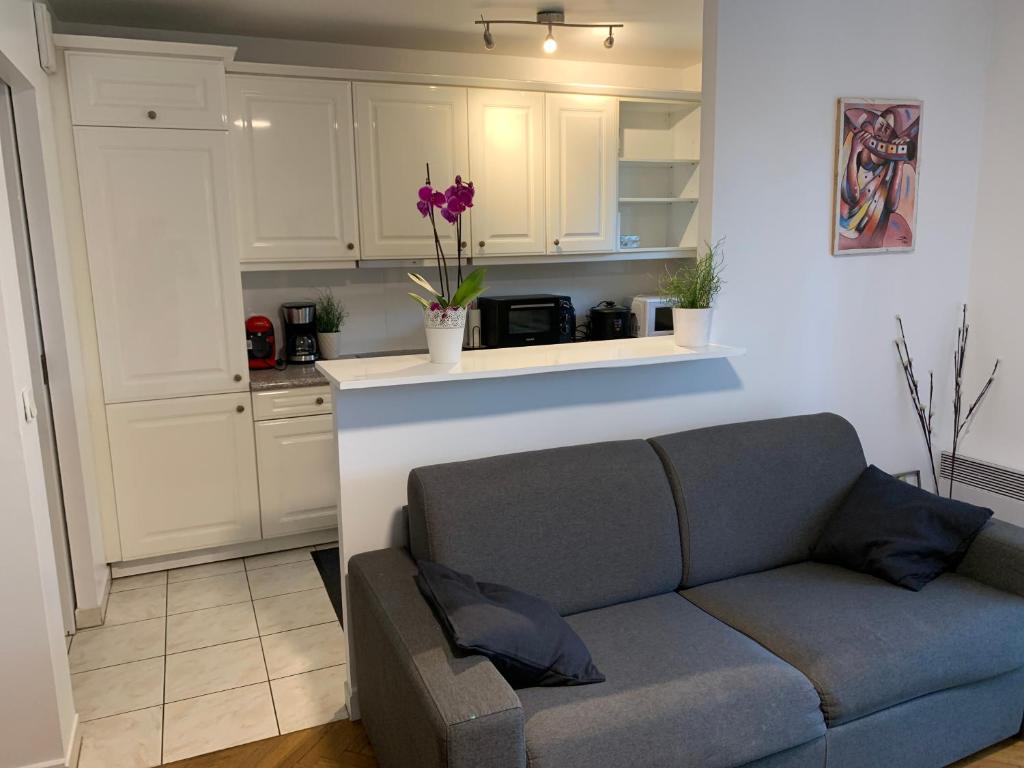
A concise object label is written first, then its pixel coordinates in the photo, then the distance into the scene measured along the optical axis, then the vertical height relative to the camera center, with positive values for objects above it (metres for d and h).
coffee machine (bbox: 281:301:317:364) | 3.89 -0.38
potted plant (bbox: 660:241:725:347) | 2.70 -0.17
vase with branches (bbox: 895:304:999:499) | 3.28 -0.65
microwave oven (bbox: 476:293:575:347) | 4.18 -0.36
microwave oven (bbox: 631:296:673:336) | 4.40 -0.36
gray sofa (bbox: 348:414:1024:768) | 1.71 -1.01
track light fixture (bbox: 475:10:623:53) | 3.56 +1.08
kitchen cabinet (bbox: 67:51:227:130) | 3.11 +0.70
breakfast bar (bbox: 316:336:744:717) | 2.35 -0.50
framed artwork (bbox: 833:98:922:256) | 2.96 +0.29
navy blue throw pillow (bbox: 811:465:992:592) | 2.34 -0.89
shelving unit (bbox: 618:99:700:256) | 4.54 +0.47
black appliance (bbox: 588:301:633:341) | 4.51 -0.41
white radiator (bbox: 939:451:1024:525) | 3.14 -1.01
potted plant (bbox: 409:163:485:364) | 2.21 -0.18
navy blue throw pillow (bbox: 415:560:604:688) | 1.74 -0.88
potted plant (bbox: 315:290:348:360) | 3.98 -0.37
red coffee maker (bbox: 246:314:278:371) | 3.81 -0.41
